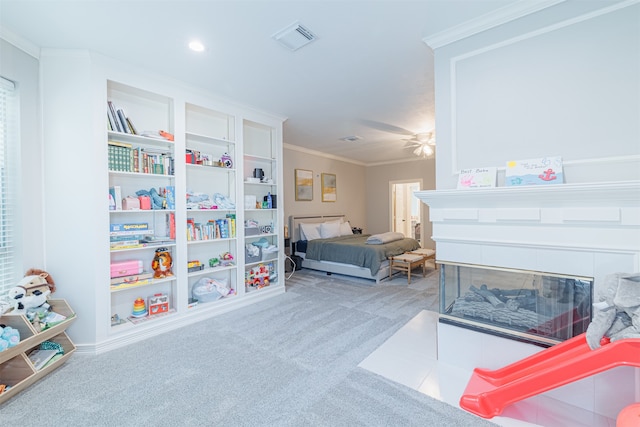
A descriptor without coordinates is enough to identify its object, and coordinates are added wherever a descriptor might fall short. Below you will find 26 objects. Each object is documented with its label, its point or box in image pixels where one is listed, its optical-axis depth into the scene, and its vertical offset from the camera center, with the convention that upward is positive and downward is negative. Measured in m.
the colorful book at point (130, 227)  2.61 -0.13
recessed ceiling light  2.25 +1.39
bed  4.61 -0.70
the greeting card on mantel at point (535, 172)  1.73 +0.24
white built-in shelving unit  2.38 +0.30
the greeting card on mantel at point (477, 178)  1.93 +0.22
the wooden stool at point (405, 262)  4.54 -0.88
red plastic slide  1.27 -0.88
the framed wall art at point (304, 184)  5.96 +0.60
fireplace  1.55 -0.28
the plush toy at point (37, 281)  2.14 -0.52
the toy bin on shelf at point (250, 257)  3.70 -0.61
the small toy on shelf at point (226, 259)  3.50 -0.59
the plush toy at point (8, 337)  1.77 -0.80
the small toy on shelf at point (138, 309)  2.80 -0.96
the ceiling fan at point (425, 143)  4.34 +1.07
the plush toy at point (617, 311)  1.30 -0.52
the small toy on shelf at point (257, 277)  3.79 -0.90
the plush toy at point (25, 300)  2.03 -0.63
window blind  2.18 +0.26
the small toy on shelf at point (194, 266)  3.16 -0.61
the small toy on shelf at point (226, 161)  3.46 +0.66
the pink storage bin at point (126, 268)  2.61 -0.52
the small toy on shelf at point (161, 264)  2.91 -0.53
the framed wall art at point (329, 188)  6.63 +0.58
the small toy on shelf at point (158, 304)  2.88 -0.95
